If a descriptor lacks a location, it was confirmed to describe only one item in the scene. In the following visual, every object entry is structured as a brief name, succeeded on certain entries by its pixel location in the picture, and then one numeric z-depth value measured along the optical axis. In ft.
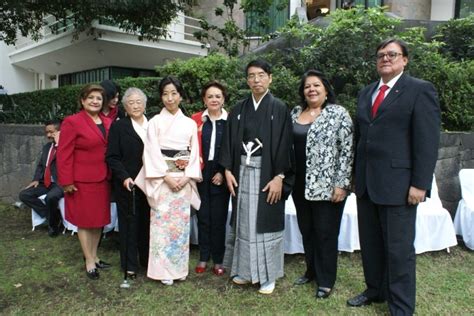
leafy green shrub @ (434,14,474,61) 23.12
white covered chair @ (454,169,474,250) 14.74
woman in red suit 11.94
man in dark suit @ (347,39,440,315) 9.09
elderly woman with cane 12.05
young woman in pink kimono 11.57
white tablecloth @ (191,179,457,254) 13.93
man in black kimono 10.90
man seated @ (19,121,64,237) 17.52
